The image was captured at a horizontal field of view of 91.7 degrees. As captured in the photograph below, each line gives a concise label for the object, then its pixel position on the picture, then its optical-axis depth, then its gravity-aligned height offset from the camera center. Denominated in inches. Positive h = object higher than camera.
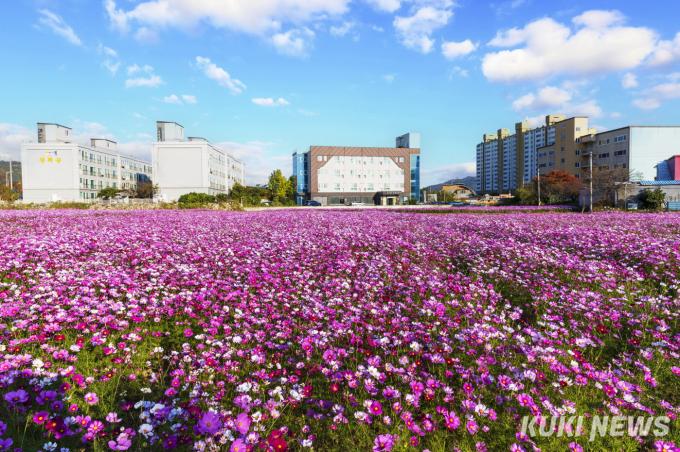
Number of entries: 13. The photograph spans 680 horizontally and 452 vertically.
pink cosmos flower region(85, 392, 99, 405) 98.7 -54.8
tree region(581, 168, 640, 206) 1359.5 +113.4
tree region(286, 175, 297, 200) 3641.7 +305.5
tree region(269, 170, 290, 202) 3402.8 +330.9
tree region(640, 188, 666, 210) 1242.2 +44.6
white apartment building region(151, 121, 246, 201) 2834.6 +456.4
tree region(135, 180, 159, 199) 2620.6 +205.3
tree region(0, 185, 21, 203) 2441.6 +207.6
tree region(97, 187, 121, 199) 2906.3 +209.7
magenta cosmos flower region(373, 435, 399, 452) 87.4 -61.4
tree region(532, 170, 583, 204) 1985.7 +150.4
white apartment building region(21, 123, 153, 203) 2898.6 +446.7
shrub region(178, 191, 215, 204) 1611.2 +87.7
